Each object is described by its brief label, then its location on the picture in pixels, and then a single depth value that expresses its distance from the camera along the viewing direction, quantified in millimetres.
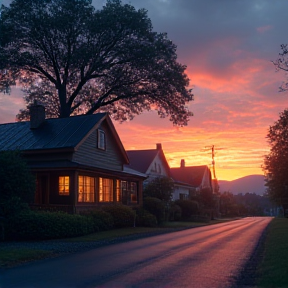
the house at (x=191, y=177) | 62731
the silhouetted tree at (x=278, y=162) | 31425
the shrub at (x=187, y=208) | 45250
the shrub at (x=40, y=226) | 18922
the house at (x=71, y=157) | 25734
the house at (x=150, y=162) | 49769
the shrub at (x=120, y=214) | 26203
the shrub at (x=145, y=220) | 29953
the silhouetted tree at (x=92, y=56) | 32906
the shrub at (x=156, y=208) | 32844
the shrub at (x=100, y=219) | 23256
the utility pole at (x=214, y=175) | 73312
